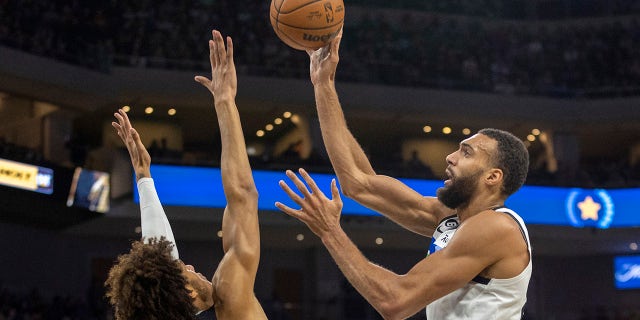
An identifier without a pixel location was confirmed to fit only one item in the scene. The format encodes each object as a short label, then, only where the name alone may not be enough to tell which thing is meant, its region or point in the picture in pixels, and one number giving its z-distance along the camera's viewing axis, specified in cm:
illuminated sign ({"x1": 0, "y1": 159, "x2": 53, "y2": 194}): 1731
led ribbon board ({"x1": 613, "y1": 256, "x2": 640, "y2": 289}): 2425
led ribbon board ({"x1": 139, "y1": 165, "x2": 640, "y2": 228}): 1895
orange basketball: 477
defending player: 310
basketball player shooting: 351
